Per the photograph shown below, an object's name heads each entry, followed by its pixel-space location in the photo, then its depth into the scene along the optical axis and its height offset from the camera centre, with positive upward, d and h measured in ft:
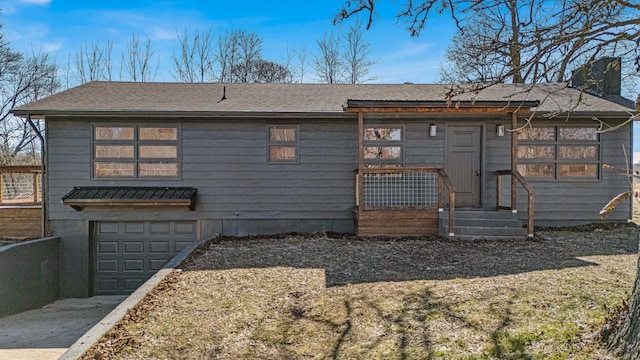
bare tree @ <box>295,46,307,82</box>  68.69 +20.09
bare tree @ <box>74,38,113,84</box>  70.13 +19.96
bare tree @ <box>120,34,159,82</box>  69.00 +19.64
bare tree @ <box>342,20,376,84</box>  67.77 +20.29
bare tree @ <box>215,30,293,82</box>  69.87 +20.22
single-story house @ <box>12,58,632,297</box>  28.25 +0.59
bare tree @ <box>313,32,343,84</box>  69.26 +20.15
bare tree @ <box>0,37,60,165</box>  64.23 +14.93
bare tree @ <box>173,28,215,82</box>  69.41 +20.33
